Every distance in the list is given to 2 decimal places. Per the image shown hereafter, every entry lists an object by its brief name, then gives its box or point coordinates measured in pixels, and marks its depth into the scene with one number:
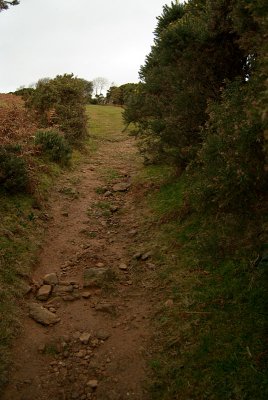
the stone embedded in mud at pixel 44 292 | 6.16
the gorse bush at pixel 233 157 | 4.12
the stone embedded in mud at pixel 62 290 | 6.33
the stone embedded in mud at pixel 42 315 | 5.60
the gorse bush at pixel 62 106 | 14.92
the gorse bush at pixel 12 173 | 8.69
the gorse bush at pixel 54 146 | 12.13
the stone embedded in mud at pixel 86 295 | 6.18
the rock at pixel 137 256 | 7.17
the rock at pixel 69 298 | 6.15
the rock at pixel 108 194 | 10.51
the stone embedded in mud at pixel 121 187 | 10.85
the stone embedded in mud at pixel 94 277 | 6.44
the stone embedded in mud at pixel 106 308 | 5.84
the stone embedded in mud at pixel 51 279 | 6.54
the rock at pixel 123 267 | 6.90
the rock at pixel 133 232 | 8.13
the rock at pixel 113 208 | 9.49
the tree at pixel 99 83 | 86.12
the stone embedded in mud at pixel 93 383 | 4.51
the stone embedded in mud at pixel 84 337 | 5.23
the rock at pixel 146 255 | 7.07
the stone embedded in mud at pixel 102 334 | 5.31
